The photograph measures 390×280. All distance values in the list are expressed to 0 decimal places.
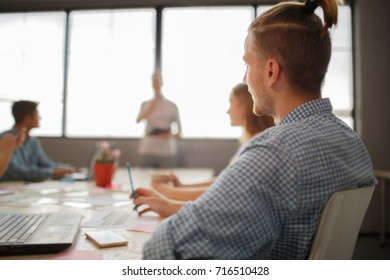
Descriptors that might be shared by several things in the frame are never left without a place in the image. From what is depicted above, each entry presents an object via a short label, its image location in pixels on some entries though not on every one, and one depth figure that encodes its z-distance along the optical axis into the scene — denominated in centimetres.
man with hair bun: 52
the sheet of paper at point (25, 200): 110
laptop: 62
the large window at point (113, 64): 407
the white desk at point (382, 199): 269
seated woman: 100
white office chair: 59
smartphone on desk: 69
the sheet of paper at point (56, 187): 141
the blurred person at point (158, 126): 343
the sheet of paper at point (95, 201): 114
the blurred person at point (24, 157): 174
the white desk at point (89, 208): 66
